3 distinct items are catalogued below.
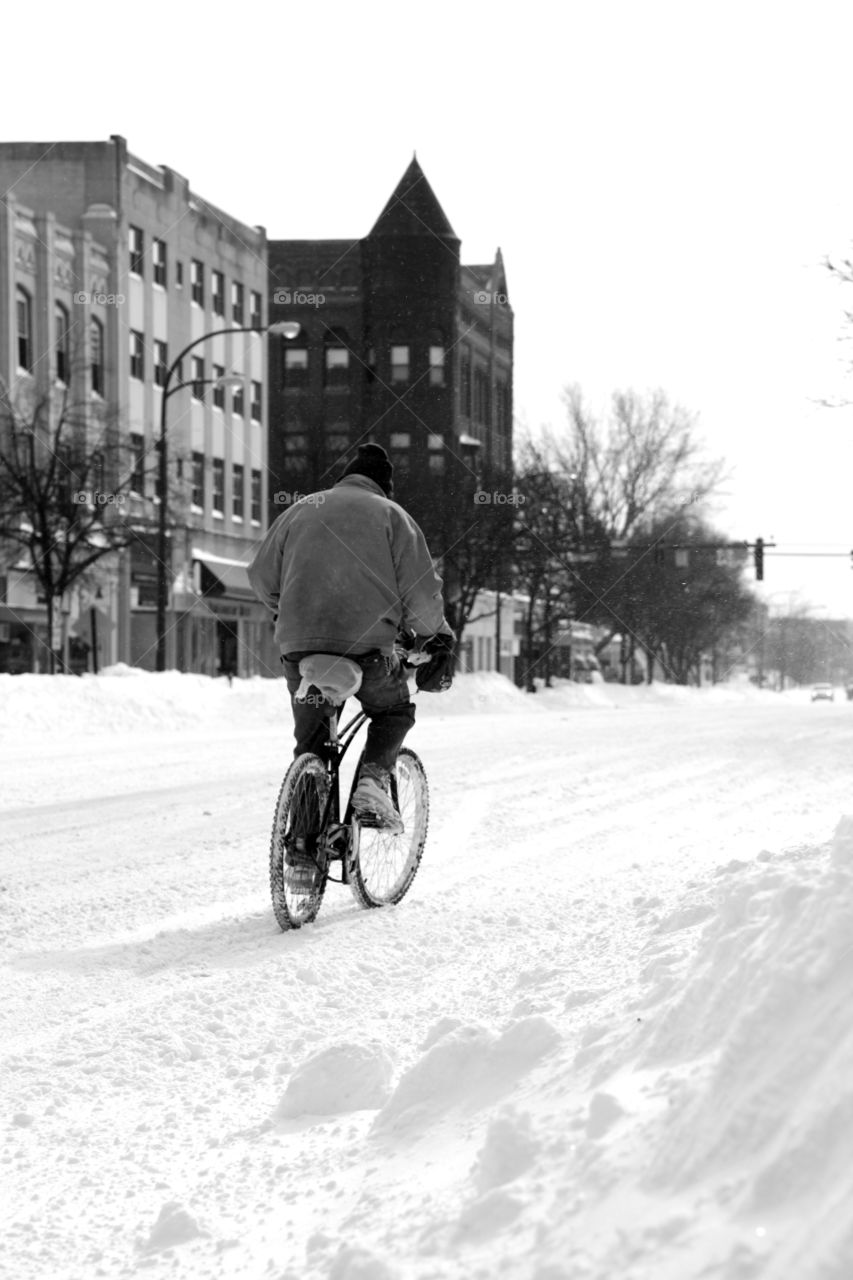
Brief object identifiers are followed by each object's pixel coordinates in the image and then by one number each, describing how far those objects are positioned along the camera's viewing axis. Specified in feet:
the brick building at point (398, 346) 234.38
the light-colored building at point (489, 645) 243.19
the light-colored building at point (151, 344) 132.87
